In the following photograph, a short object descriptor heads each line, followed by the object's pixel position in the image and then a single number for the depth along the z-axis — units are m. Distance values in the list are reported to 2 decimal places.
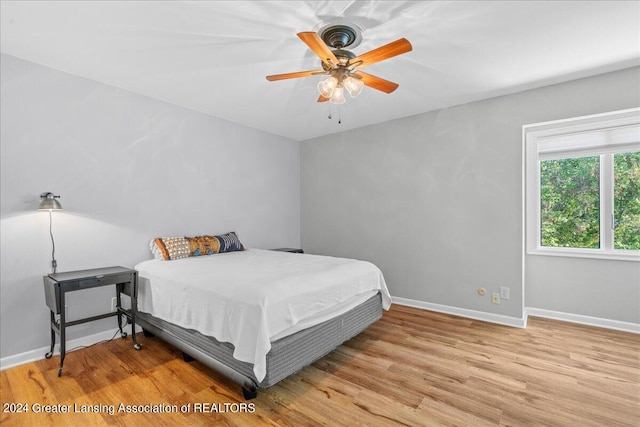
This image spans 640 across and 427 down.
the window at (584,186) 3.11
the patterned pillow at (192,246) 3.14
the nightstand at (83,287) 2.26
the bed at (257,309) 1.88
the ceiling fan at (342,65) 1.91
